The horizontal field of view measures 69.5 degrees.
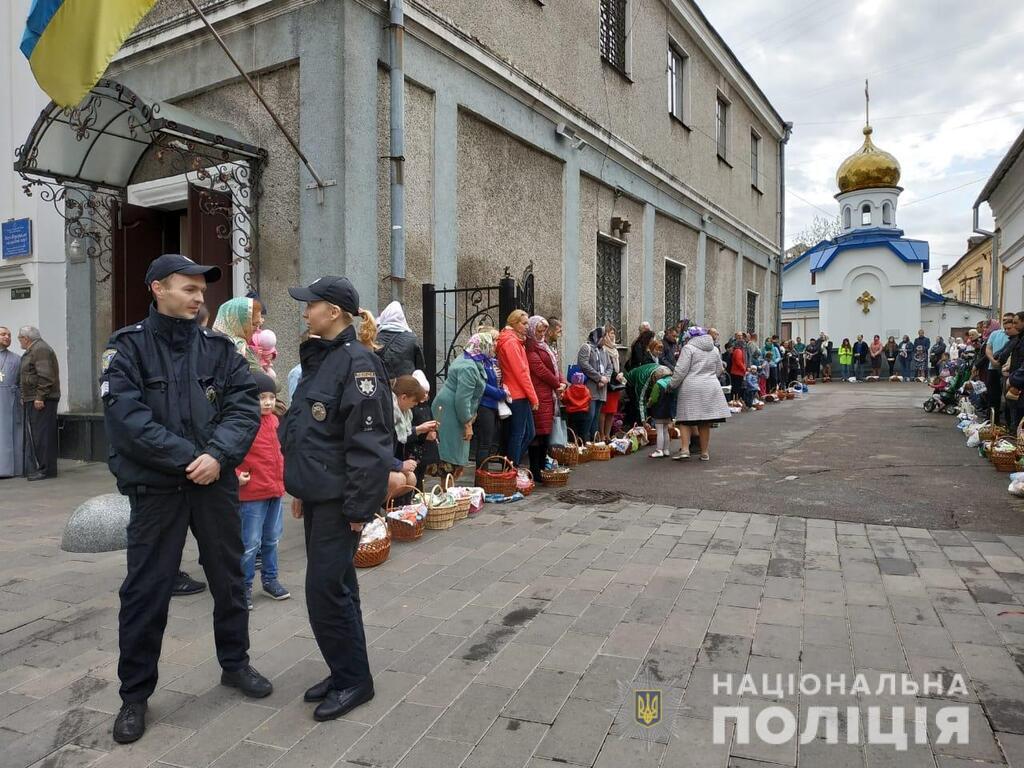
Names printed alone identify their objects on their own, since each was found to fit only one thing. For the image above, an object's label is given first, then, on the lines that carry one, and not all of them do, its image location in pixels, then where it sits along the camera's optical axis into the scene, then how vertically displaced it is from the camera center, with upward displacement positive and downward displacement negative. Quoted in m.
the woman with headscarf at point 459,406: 6.96 -0.45
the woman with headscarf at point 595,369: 9.99 -0.12
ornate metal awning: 7.16 +2.21
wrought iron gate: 8.34 +0.56
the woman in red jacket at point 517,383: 7.59 -0.24
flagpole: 6.45 +2.11
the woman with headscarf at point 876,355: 31.84 +0.29
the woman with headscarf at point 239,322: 4.43 +0.22
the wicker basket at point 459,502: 6.28 -1.24
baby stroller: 14.69 -0.68
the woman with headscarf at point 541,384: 8.09 -0.27
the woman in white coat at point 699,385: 9.51 -0.31
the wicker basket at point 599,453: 9.75 -1.23
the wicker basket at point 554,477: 8.02 -1.28
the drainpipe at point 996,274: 20.64 +2.61
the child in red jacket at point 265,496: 4.25 -0.80
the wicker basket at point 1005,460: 8.20 -1.10
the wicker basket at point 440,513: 5.98 -1.25
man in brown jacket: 8.95 -0.55
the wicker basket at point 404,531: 5.67 -1.33
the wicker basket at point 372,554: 4.96 -1.33
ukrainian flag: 5.62 +2.45
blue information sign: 10.26 +1.66
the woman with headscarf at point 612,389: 10.57 -0.42
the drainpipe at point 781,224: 25.23 +4.75
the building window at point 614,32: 13.41 +6.08
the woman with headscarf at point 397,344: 6.25 +0.12
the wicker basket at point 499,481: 7.14 -1.18
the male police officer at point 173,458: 2.98 -0.41
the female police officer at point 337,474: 3.02 -0.48
